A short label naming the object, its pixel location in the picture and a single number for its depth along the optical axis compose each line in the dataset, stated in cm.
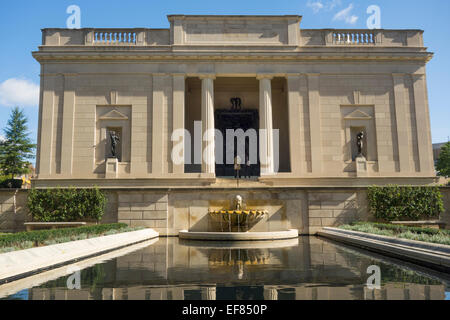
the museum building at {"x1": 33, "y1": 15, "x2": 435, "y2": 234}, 2794
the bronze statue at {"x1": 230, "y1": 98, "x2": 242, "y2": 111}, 3475
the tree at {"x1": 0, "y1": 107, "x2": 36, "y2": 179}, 4162
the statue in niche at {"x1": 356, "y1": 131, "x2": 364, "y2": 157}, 2809
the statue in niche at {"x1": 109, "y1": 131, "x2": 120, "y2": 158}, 2743
